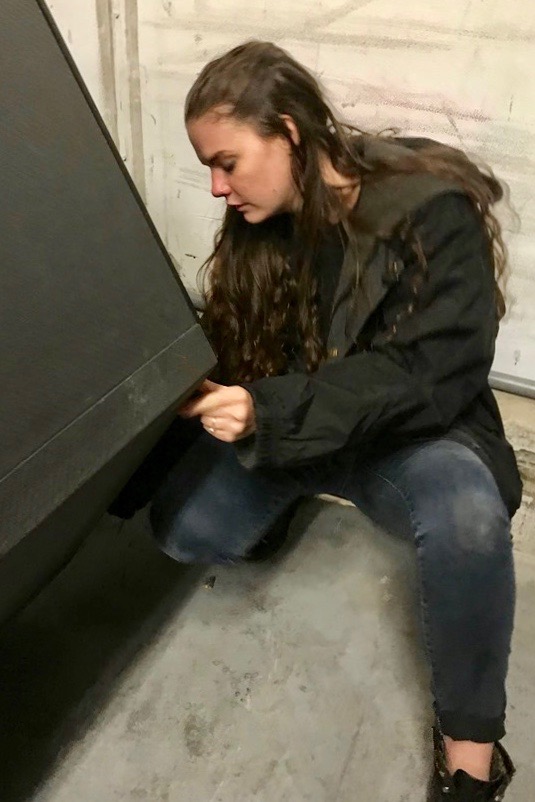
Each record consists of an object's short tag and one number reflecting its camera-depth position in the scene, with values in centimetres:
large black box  47
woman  71
